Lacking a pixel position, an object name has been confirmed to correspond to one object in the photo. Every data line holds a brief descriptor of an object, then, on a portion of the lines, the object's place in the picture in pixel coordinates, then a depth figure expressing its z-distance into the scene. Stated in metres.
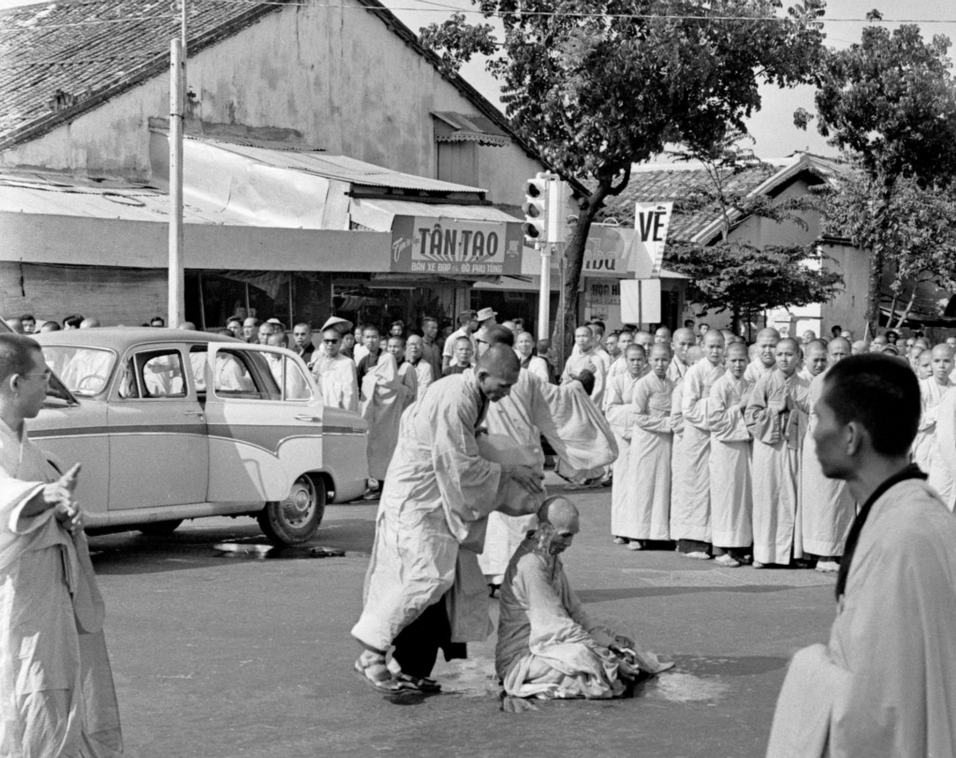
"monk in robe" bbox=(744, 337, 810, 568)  11.95
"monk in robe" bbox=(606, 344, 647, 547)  13.11
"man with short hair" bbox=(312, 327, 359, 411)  15.90
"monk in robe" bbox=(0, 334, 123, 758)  5.00
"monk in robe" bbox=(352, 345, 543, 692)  7.32
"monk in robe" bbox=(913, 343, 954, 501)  10.18
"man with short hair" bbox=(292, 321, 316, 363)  17.09
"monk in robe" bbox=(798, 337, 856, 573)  11.77
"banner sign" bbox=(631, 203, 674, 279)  21.05
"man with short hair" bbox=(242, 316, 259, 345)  17.36
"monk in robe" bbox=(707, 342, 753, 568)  12.17
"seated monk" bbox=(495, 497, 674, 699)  7.26
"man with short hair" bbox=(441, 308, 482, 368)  17.37
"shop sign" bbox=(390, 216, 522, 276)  24.31
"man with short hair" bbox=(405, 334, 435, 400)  16.88
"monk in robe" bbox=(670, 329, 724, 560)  12.55
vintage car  10.65
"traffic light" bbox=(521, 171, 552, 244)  18.94
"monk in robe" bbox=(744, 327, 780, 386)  12.08
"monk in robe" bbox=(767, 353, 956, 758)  2.88
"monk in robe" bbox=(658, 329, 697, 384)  14.64
